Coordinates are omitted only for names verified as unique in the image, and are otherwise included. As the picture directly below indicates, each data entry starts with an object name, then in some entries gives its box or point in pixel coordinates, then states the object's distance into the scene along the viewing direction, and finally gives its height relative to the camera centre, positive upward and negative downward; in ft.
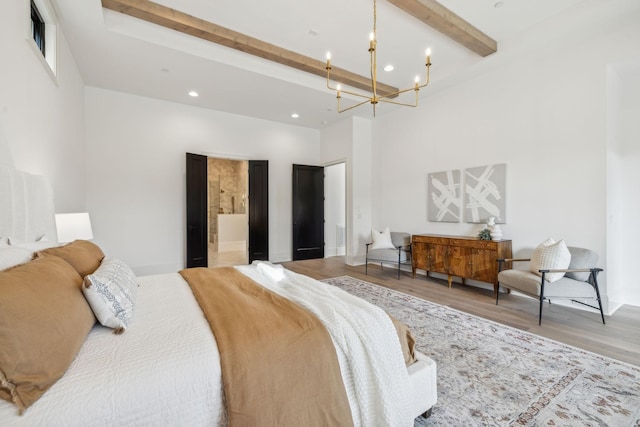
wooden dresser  12.52 -2.19
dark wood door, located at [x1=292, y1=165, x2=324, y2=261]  21.50 -0.05
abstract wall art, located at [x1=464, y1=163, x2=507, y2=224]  13.29 +0.89
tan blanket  3.51 -2.12
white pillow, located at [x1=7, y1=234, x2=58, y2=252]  5.17 -0.63
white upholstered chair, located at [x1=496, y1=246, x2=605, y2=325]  9.49 -2.49
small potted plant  13.03 -1.07
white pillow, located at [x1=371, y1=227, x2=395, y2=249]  17.26 -1.78
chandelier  7.83 +4.53
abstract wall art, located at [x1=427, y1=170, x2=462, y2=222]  15.03 +0.81
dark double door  17.42 +0.10
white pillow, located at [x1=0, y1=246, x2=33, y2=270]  3.97 -0.67
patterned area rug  5.41 -3.90
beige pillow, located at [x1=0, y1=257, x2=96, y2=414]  2.78 -1.34
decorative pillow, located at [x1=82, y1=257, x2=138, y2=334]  4.32 -1.41
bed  2.96 -1.95
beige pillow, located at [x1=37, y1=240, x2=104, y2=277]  5.22 -0.87
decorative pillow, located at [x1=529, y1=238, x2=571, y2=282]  9.95 -1.71
